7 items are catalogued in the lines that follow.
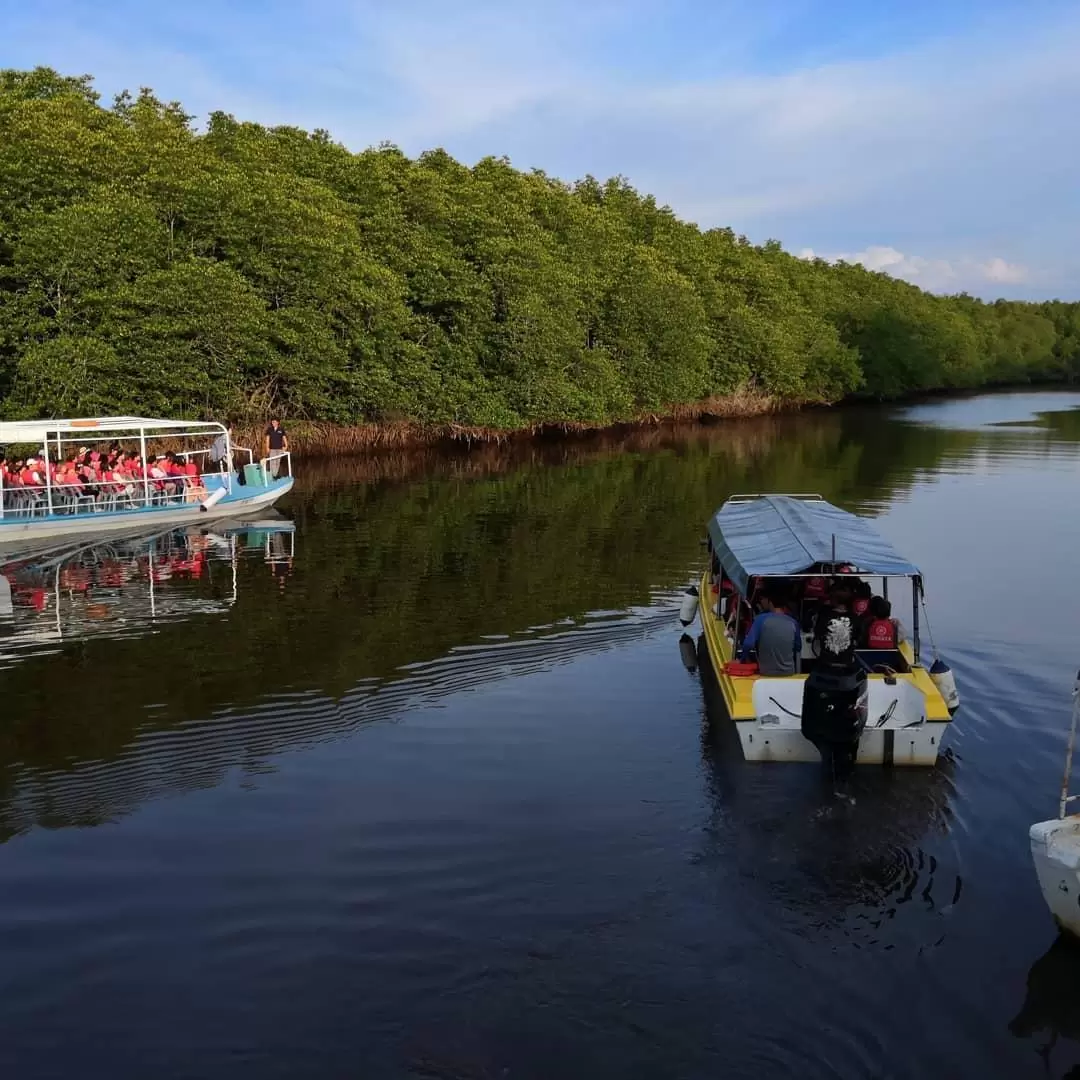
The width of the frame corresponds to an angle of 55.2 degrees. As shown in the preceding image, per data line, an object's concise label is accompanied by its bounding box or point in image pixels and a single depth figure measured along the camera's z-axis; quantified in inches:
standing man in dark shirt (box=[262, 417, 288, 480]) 1432.1
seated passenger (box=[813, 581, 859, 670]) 450.6
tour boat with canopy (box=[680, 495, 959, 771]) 442.6
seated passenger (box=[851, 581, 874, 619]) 538.6
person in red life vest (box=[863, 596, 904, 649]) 524.7
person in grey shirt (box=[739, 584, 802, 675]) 498.3
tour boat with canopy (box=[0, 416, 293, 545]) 1080.2
